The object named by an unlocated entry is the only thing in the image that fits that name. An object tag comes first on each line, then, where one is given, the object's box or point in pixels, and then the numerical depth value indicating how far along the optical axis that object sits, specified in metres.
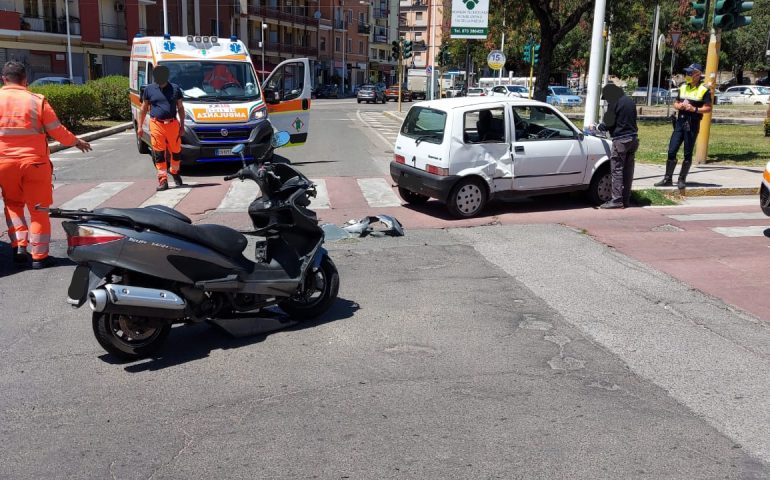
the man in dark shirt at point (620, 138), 10.48
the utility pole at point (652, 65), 40.11
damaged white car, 9.96
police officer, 11.90
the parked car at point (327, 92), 73.81
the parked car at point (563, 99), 45.59
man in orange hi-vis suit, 6.96
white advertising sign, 20.06
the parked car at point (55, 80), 32.80
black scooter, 4.72
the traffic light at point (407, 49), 36.72
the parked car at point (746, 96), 53.50
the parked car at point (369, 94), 58.78
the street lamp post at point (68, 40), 46.15
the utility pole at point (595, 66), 12.91
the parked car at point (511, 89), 40.44
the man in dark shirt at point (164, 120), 11.91
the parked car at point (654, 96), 49.65
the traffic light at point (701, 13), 13.48
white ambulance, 14.00
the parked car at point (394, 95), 62.94
